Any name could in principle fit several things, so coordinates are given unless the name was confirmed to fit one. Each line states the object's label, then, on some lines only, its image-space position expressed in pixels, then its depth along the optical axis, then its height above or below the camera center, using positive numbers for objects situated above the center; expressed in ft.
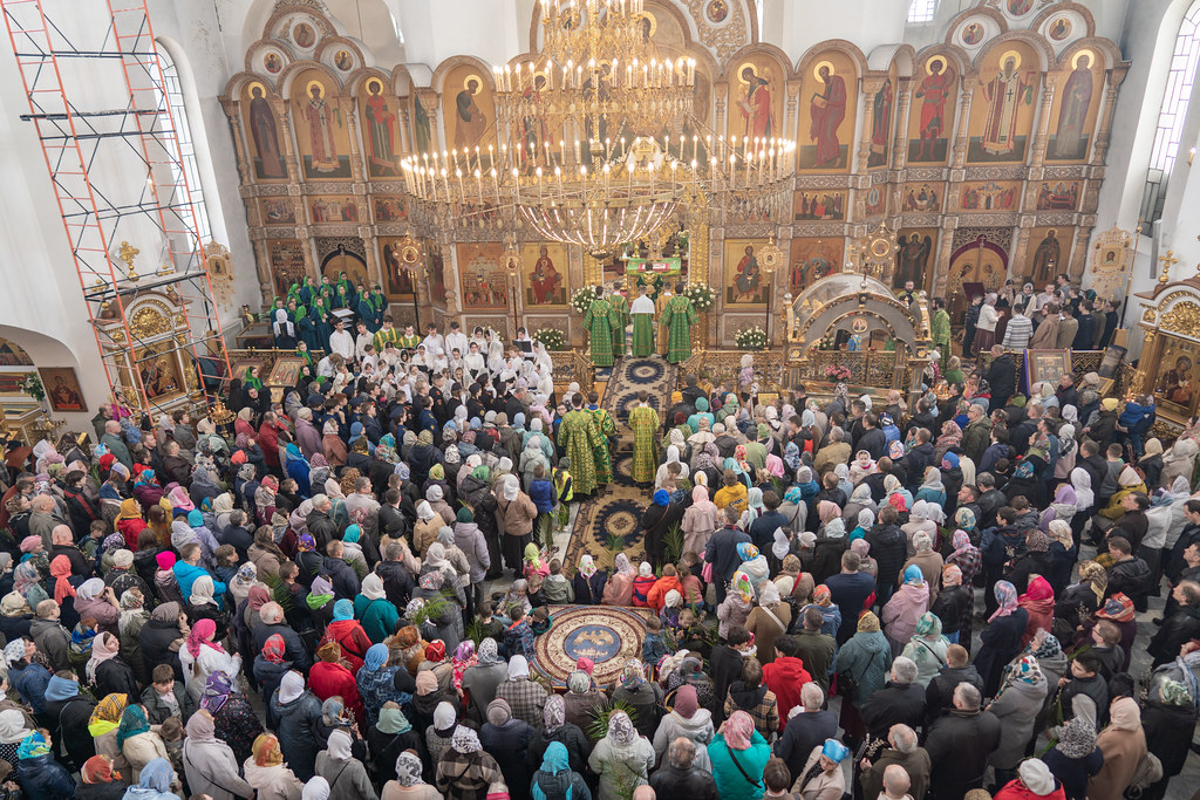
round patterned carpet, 22.35 -15.15
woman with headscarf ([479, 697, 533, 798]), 17.66 -13.61
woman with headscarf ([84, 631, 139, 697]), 20.26 -13.55
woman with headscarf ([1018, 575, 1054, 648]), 21.68 -13.66
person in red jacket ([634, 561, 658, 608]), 24.48 -14.35
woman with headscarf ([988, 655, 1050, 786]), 18.29 -13.98
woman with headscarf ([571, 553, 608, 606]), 24.79 -14.50
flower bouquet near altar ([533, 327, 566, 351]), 59.36 -16.53
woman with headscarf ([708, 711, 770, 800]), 16.48 -13.40
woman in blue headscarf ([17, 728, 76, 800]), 17.60 -14.03
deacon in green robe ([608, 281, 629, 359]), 53.06 -13.94
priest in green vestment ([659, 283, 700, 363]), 51.39 -13.84
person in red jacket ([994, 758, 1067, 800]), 14.66 -12.52
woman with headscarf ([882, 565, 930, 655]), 22.03 -13.93
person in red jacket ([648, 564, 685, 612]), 23.86 -14.10
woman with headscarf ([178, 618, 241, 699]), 20.48 -13.56
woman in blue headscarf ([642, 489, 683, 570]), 28.37 -14.78
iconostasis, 53.72 -3.12
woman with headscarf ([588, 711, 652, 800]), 16.52 -13.42
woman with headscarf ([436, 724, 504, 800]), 16.46 -13.35
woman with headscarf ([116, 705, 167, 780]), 17.60 -13.39
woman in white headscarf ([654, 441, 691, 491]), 29.76 -13.26
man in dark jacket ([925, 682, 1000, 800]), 17.16 -13.63
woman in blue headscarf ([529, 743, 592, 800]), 16.21 -13.39
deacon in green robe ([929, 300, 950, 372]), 48.06 -13.84
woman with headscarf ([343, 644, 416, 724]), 19.20 -13.41
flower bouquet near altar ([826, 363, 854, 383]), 44.17 -14.83
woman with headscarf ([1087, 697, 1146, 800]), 16.79 -13.61
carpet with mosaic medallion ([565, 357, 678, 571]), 33.88 -18.04
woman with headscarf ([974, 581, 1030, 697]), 21.20 -14.33
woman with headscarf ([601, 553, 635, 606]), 24.56 -14.41
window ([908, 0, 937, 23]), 63.21 +6.94
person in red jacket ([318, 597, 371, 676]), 21.08 -13.42
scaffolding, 40.83 -2.47
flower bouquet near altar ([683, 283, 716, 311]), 55.77 -12.90
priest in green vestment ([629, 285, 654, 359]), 51.98 -14.01
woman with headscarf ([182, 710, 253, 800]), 17.60 -13.93
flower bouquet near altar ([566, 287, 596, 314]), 57.11 -13.21
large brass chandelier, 23.81 -1.03
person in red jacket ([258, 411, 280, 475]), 34.99 -13.58
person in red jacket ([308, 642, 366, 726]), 19.72 -13.58
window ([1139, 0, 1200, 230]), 49.21 -1.65
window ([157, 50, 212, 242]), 55.57 -0.97
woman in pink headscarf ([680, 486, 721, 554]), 27.04 -13.87
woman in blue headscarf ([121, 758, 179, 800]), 15.93 -13.02
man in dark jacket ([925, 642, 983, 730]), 18.24 -13.25
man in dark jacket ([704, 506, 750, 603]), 25.14 -13.75
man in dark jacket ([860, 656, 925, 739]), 18.03 -13.45
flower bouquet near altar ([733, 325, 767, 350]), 57.21 -16.53
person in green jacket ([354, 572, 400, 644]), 22.61 -13.72
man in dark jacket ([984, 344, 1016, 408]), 41.32 -14.39
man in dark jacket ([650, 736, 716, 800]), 15.72 -13.18
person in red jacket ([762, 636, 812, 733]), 19.38 -13.74
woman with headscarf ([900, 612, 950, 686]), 19.60 -13.37
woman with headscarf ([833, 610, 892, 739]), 20.42 -14.28
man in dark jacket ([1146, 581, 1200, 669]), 19.54 -13.14
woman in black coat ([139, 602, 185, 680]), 21.36 -13.39
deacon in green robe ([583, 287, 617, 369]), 51.80 -13.97
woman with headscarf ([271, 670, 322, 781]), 18.67 -13.79
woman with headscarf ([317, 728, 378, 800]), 16.81 -13.60
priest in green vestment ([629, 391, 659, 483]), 36.65 -15.27
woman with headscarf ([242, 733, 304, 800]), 16.84 -13.52
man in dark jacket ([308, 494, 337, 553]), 26.23 -13.14
